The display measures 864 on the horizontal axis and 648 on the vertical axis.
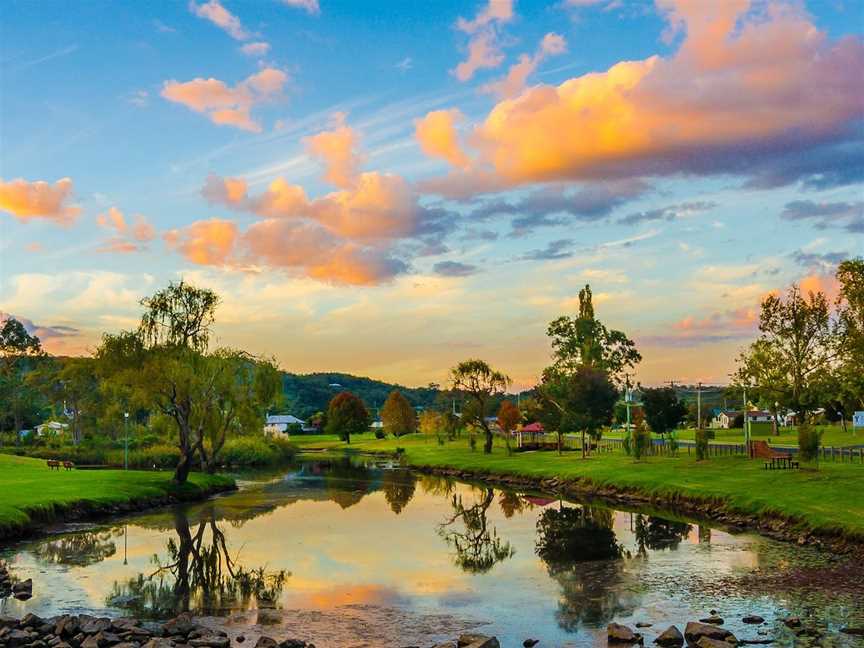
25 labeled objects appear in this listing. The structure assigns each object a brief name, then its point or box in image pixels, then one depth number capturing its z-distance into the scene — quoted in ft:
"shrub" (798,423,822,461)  161.68
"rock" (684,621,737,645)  65.41
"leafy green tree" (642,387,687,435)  249.96
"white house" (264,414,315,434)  627.46
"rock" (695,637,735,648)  62.49
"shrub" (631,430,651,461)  214.44
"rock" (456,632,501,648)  63.23
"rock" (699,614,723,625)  71.20
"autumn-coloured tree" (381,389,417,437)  480.64
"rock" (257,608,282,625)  76.28
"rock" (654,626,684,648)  65.36
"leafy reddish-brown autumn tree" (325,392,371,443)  507.30
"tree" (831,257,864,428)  157.24
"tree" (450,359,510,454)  332.39
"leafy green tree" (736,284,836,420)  218.59
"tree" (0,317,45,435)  412.77
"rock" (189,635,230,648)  65.21
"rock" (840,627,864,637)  66.74
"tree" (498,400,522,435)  331.77
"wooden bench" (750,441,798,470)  176.55
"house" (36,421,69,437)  401.08
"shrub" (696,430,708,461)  203.62
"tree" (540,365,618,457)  252.01
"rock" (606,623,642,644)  66.54
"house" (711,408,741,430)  524.03
